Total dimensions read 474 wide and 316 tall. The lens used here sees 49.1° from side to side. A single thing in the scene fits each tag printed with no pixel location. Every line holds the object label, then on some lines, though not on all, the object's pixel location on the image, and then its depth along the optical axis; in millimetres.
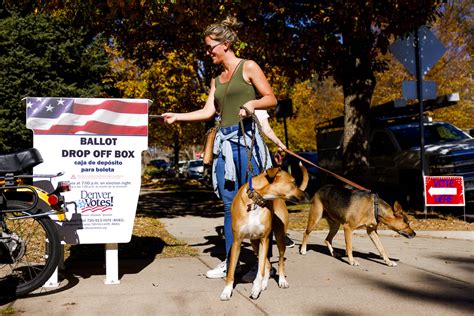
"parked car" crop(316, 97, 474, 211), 10938
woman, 4891
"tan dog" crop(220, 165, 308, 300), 4379
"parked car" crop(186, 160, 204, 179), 38278
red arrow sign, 9625
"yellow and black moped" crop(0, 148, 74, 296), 4402
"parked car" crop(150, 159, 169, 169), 72644
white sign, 4781
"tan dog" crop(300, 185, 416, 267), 6061
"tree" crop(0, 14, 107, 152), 27344
